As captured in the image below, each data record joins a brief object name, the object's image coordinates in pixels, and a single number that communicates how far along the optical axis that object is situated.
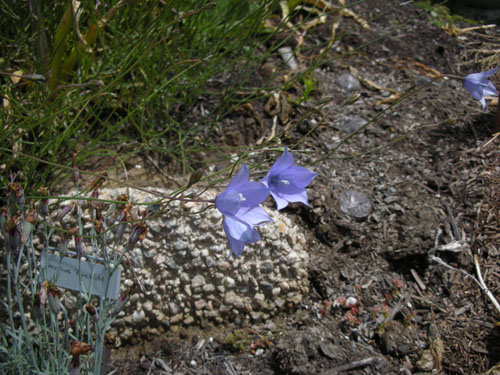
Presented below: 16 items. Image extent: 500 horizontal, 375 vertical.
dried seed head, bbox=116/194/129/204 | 0.36
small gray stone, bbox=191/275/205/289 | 0.49
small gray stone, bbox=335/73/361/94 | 0.68
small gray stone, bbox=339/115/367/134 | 0.63
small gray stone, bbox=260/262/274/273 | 0.51
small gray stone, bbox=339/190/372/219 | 0.54
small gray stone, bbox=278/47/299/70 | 0.71
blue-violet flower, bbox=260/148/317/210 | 0.33
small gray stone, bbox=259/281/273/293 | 0.51
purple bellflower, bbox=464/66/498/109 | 0.43
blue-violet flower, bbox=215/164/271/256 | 0.30
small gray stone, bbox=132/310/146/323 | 0.48
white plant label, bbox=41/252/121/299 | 0.38
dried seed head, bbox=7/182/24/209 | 0.35
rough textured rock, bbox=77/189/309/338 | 0.49
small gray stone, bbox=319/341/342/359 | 0.45
